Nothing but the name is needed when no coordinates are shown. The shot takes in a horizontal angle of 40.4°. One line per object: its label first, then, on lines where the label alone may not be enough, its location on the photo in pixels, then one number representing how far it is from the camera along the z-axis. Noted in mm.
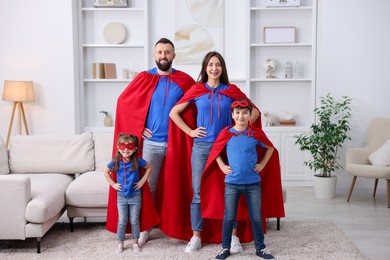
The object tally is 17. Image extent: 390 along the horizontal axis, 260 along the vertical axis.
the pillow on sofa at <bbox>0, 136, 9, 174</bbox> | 4832
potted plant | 5996
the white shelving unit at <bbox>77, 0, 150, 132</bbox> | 6703
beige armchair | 5551
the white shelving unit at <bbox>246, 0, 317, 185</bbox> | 6609
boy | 3688
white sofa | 3895
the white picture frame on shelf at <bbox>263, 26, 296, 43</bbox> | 6668
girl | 3852
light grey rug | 3889
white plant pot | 6000
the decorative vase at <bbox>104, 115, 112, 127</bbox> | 6762
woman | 3861
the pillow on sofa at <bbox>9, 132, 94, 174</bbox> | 4930
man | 4039
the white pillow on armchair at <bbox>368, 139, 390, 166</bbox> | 5687
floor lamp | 6059
